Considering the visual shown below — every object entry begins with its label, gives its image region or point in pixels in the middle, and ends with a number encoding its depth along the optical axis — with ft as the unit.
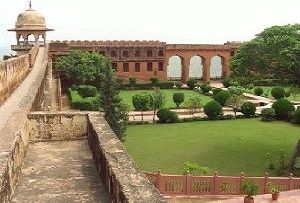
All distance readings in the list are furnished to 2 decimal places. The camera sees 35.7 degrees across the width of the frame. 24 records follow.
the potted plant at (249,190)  40.29
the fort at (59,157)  15.84
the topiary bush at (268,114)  86.90
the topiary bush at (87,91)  109.70
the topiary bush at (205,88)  127.44
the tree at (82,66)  122.31
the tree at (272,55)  56.24
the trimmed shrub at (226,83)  134.31
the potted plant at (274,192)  42.27
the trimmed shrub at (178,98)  102.45
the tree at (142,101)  93.76
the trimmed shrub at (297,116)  82.44
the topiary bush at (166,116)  85.15
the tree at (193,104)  93.45
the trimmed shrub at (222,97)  102.44
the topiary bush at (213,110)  88.36
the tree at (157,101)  91.25
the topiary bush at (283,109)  87.81
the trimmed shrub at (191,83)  139.23
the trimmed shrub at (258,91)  122.01
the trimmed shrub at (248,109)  91.25
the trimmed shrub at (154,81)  143.39
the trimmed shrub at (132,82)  142.31
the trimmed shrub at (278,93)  113.80
